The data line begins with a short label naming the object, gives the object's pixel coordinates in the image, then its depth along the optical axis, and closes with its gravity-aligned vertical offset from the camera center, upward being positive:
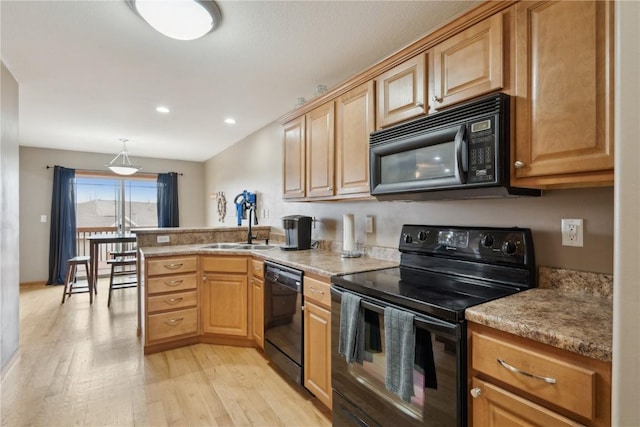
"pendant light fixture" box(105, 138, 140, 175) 5.09 +0.96
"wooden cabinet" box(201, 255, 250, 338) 2.81 -0.77
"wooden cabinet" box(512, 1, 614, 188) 1.07 +0.43
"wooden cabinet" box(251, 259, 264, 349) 2.62 -0.77
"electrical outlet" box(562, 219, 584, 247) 1.37 -0.10
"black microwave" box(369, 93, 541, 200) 1.32 +0.28
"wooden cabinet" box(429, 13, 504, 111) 1.36 +0.69
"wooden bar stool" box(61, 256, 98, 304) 4.32 -0.96
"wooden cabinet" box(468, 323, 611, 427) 0.86 -0.53
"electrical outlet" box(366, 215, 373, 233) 2.51 -0.11
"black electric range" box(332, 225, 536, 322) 1.31 -0.34
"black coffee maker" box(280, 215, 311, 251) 2.95 -0.20
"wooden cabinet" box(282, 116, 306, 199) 2.72 +0.47
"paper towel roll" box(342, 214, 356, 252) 2.45 -0.18
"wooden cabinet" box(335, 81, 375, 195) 2.07 +0.52
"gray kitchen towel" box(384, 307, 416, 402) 1.27 -0.58
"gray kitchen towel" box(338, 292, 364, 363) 1.54 -0.59
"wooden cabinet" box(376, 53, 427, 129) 1.69 +0.69
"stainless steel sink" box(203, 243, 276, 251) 3.26 -0.37
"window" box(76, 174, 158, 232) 5.98 +0.18
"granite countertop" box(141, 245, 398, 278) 1.99 -0.36
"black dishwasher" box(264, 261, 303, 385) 2.13 -0.79
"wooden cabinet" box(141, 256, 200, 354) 2.71 -0.81
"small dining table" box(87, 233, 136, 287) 4.32 -0.40
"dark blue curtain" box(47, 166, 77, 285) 5.46 -0.25
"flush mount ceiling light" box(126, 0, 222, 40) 1.64 +1.08
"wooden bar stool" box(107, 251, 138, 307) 4.23 -0.90
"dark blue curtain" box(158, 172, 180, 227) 6.58 +0.22
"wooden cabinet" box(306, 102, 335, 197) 2.38 +0.49
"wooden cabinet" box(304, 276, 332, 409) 1.85 -0.79
